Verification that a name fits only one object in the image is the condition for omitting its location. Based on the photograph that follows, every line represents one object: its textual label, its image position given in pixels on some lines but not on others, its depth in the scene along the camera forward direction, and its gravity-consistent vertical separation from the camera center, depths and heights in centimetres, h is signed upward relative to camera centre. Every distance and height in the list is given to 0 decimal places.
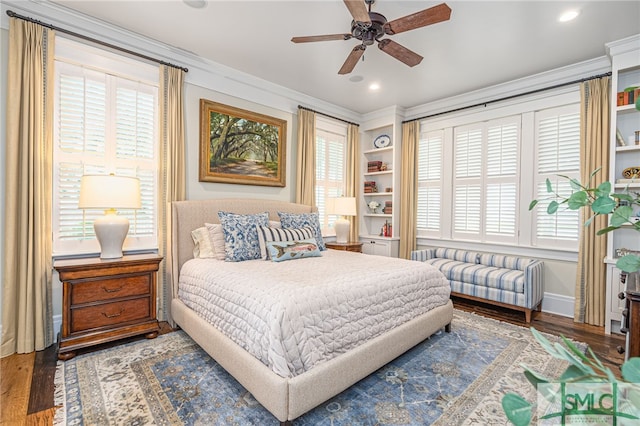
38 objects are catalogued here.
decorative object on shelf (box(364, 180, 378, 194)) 568 +44
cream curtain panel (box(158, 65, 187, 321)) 333 +50
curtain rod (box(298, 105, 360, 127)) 470 +158
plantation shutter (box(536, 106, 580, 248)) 372 +65
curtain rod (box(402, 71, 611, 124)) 352 +158
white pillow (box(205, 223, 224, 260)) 316 -31
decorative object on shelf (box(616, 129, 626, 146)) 325 +80
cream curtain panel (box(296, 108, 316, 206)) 466 +79
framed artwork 374 +83
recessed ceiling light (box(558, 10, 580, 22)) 267 +175
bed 172 -87
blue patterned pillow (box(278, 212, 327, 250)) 379 -15
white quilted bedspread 177 -64
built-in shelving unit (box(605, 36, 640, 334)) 313 +71
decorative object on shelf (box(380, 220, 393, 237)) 539 -33
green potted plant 45 -25
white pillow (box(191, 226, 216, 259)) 317 -37
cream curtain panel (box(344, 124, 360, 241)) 552 +78
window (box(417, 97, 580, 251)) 381 +53
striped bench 349 -79
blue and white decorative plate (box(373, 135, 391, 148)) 554 +128
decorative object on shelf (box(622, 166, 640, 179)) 318 +44
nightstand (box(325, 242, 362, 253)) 479 -56
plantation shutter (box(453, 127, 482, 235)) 455 +48
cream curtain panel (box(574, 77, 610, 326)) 338 +36
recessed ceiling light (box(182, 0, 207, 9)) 260 +175
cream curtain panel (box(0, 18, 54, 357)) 253 +10
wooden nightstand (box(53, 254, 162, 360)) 251 -82
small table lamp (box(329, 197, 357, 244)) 488 -1
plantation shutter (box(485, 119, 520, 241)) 419 +46
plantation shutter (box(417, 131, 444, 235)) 500 +51
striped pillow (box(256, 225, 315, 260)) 323 -28
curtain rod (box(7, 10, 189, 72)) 257 +159
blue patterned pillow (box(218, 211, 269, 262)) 308 -29
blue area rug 186 -124
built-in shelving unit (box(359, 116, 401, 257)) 529 +41
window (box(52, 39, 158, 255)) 283 +71
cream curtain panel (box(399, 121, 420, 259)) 517 +33
